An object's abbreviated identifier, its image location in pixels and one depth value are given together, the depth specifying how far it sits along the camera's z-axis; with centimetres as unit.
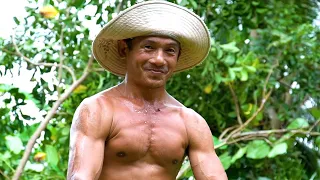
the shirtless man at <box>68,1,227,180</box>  330
